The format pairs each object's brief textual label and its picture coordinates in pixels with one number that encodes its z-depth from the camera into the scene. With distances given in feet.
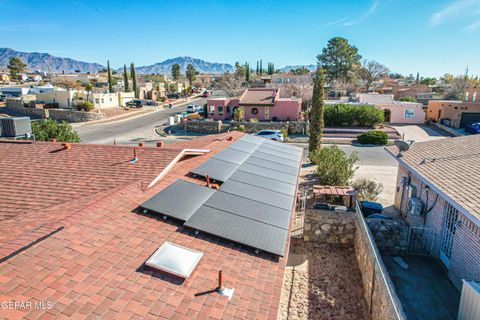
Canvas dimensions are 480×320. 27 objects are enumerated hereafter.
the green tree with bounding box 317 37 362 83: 261.03
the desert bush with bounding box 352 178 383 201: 62.34
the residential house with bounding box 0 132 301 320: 18.95
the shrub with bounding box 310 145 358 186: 65.77
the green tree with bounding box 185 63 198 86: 372.17
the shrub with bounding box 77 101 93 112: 186.40
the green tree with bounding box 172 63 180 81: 397.90
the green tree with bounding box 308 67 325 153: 94.48
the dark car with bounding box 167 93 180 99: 320.72
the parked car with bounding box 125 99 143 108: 234.17
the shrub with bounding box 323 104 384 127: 147.74
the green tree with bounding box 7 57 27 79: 391.24
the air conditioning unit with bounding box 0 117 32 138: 62.18
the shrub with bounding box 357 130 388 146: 118.62
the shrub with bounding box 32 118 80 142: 77.84
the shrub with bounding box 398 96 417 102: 218.79
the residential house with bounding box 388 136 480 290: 34.32
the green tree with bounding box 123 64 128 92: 264.52
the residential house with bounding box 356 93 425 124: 165.48
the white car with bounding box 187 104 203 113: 209.76
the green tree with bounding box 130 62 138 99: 263.66
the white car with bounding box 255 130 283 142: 121.51
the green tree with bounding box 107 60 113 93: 255.09
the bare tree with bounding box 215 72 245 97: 277.44
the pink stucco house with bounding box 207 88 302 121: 151.23
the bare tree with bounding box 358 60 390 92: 285.43
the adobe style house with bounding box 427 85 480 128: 151.12
